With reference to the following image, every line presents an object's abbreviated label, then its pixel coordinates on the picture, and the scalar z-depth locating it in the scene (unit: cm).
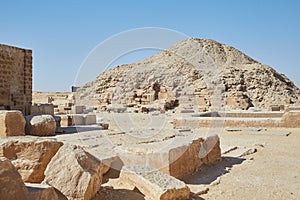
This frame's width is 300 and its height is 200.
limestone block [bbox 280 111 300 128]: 1117
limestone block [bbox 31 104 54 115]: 998
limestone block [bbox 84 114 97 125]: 1076
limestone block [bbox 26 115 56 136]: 748
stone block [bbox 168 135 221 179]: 461
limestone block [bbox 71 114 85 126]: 1039
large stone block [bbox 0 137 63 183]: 383
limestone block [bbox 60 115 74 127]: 1018
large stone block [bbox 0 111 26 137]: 668
